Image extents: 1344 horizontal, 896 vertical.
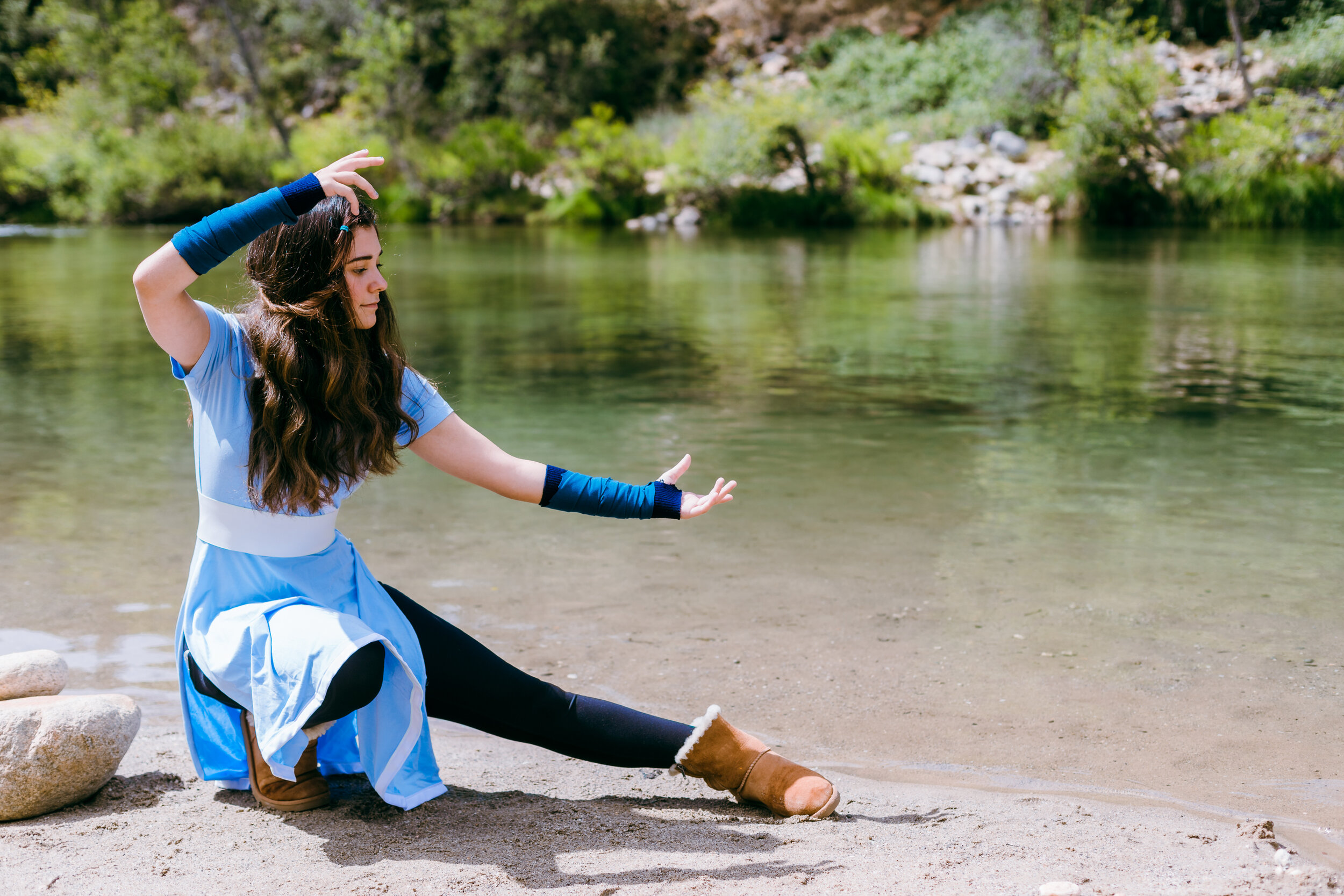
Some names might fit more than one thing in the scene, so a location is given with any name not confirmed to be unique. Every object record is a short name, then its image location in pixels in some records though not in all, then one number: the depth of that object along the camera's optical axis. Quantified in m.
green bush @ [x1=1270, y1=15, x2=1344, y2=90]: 28.41
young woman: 2.48
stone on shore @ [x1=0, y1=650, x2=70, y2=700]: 2.98
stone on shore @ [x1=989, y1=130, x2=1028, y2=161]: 31.08
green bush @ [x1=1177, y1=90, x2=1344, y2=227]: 26.23
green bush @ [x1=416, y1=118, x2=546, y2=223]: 35.97
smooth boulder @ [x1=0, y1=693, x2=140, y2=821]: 2.73
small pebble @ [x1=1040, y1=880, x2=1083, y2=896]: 2.24
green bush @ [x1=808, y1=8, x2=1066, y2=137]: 32.44
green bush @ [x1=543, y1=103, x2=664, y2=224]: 34.19
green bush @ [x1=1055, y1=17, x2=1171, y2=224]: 27.58
